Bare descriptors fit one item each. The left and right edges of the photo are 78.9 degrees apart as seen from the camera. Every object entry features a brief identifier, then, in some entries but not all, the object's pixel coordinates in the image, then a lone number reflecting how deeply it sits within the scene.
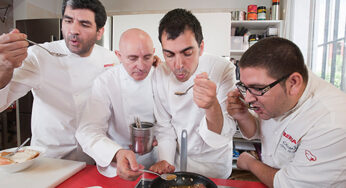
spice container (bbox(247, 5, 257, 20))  3.00
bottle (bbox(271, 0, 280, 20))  2.97
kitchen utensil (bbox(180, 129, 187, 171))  1.06
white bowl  0.95
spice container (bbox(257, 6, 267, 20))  2.97
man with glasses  0.86
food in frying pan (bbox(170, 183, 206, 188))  0.87
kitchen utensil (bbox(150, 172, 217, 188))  0.87
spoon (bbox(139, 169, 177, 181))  0.87
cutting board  0.92
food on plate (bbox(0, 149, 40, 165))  0.98
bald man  1.08
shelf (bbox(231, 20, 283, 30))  2.96
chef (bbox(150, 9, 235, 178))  1.09
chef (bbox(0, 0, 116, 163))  1.27
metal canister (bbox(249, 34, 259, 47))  3.00
